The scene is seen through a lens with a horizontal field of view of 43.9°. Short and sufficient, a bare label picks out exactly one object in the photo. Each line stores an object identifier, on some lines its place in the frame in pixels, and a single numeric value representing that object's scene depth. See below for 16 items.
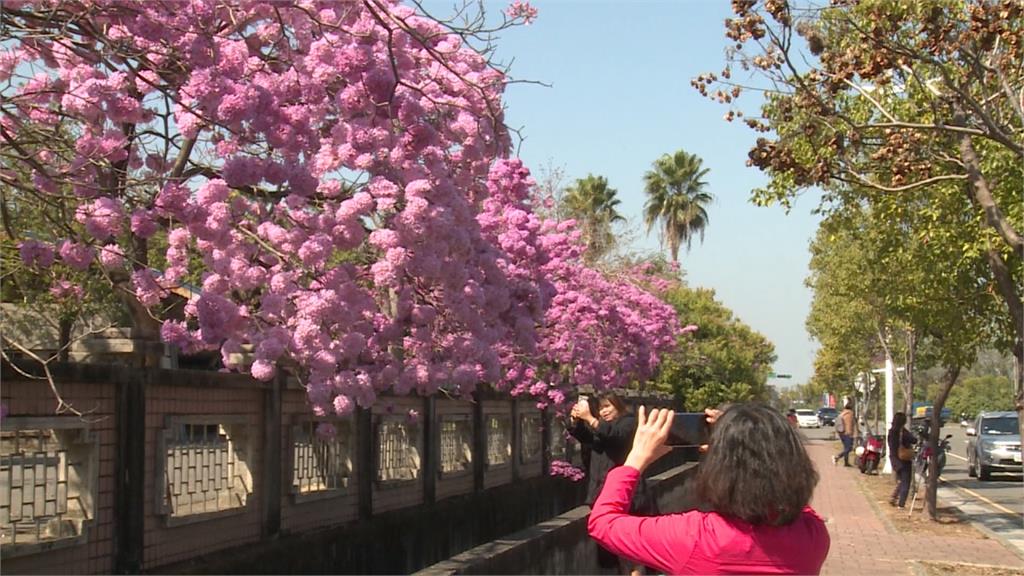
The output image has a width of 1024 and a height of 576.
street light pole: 33.15
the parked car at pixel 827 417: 96.31
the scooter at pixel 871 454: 32.17
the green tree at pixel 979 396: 97.19
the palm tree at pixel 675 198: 62.22
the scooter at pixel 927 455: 20.31
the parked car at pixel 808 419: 82.62
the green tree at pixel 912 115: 10.12
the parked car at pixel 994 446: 30.70
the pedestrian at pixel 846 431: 34.56
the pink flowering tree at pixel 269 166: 8.13
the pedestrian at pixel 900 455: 20.89
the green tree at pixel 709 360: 39.94
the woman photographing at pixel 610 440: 9.18
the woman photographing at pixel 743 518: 3.34
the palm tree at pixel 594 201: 39.89
